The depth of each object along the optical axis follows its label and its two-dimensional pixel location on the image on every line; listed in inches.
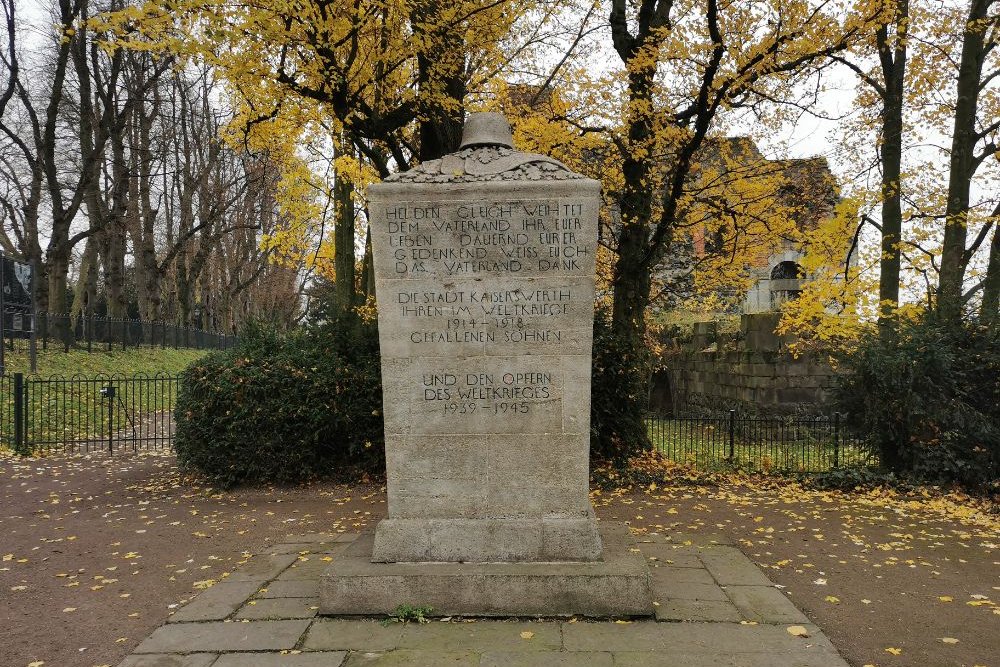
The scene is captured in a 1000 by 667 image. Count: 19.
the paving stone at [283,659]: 140.9
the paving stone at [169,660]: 142.7
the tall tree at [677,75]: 335.6
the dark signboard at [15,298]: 596.7
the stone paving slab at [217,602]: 167.3
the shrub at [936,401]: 315.0
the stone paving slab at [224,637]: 149.7
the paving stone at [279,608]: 166.6
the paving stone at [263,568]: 197.5
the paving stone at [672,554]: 208.5
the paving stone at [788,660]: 139.9
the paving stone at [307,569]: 197.2
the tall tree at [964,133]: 427.5
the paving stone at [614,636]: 147.1
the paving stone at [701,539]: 234.2
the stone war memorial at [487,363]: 173.8
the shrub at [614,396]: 367.2
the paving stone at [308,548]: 226.5
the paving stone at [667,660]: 139.2
